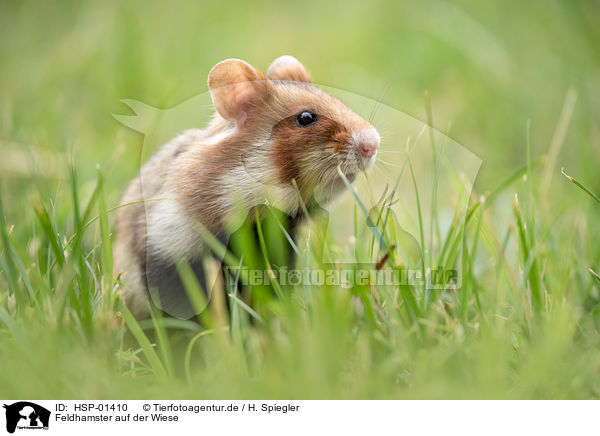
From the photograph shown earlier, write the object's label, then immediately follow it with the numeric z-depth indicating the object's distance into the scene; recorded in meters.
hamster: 1.95
